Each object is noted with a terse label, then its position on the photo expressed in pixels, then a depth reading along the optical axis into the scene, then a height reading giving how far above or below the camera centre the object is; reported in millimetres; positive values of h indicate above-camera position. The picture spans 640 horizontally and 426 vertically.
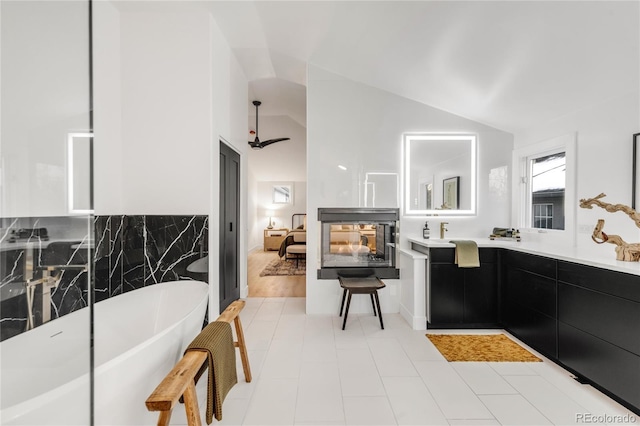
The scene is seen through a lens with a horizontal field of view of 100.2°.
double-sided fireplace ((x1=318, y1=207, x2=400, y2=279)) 3338 -375
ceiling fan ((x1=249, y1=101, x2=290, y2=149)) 5109 +1382
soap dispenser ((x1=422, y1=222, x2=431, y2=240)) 3297 -250
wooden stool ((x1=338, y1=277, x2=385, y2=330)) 2859 -790
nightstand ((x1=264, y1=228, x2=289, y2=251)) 8180 -781
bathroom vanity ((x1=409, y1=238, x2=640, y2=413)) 1694 -766
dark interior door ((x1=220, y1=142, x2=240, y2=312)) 3137 -125
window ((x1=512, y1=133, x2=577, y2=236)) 2605 +284
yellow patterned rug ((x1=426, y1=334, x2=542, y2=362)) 2309 -1253
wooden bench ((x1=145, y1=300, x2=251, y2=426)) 1006 -702
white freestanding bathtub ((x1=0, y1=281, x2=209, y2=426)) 987 -709
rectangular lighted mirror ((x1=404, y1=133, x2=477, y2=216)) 3395 +496
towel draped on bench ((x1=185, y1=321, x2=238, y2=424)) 1376 -823
